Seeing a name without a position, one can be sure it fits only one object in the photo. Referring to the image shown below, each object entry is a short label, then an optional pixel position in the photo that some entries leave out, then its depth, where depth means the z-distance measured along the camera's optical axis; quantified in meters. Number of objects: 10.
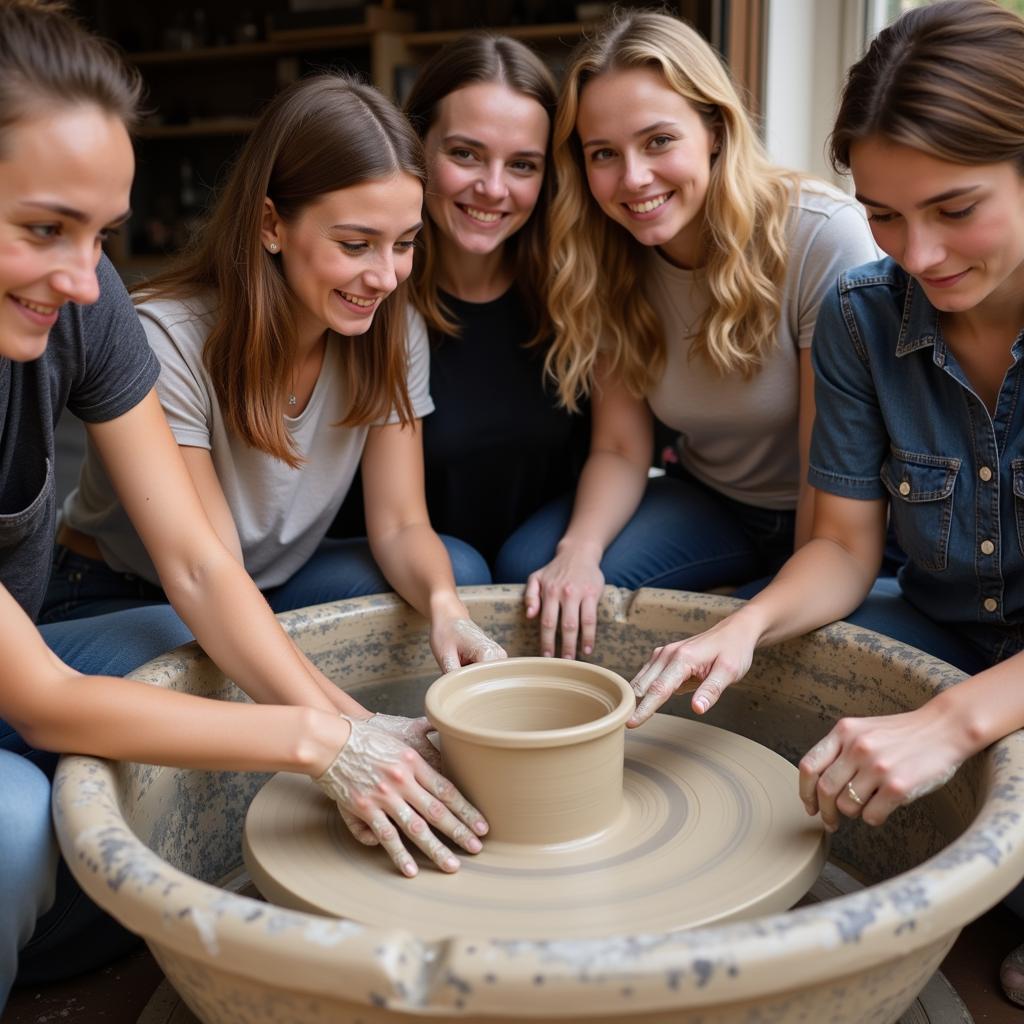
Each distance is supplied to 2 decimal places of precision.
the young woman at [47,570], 1.21
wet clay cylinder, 1.36
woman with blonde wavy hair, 2.08
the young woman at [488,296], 2.20
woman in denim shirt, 1.35
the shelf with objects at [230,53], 5.40
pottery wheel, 1.28
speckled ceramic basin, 0.95
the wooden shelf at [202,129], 6.39
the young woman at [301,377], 1.83
